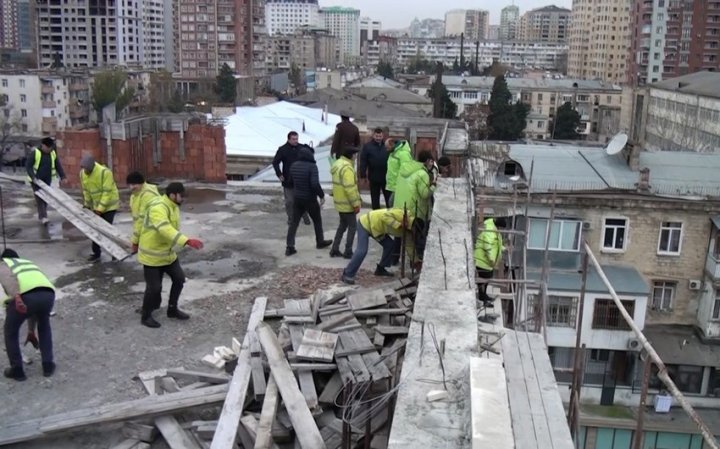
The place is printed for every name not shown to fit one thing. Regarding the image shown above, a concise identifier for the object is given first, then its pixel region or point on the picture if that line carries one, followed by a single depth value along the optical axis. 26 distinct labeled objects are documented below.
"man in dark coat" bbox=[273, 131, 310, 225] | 9.58
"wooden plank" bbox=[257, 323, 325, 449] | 4.58
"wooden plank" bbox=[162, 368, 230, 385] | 5.65
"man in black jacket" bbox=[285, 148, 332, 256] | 8.74
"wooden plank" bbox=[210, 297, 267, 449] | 4.65
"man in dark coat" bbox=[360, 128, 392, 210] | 9.74
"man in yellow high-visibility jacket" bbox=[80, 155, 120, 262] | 8.79
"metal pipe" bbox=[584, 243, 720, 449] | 3.69
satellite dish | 24.44
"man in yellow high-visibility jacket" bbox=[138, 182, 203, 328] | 6.53
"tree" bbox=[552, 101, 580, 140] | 62.03
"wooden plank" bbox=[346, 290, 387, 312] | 6.42
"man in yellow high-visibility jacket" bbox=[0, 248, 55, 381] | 5.57
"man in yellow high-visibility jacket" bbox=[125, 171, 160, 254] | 7.11
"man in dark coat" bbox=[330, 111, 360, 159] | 10.50
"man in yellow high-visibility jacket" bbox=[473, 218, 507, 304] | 7.90
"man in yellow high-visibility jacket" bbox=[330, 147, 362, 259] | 8.46
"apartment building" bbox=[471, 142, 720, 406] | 23.55
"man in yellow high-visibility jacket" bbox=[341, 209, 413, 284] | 7.69
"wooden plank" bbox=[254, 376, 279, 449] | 4.56
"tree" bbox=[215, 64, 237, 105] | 74.93
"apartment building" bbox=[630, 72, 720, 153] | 48.91
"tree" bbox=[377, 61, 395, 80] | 123.06
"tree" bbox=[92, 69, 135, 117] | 66.38
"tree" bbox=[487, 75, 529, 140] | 60.16
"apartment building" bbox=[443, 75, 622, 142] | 77.94
